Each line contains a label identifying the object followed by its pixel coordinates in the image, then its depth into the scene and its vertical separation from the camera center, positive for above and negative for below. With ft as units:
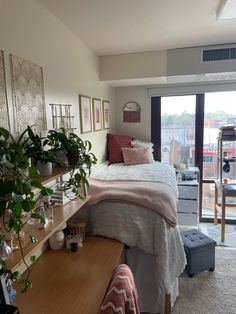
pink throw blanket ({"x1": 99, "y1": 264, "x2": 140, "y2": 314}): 3.54 -2.63
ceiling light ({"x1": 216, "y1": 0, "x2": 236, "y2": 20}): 5.59 +2.66
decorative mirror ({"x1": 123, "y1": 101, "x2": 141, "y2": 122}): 12.57 +0.54
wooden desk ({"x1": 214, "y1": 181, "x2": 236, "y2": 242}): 9.98 -2.98
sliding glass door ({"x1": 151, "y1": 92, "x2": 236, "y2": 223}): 12.02 -0.58
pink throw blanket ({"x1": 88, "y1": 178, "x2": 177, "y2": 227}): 6.00 -1.86
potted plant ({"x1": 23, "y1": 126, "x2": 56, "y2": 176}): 4.38 -0.55
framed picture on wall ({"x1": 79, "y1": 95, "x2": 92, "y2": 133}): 8.14 +0.33
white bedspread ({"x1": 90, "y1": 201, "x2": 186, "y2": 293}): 5.85 -2.71
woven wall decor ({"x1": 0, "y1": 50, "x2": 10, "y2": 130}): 4.30 +0.48
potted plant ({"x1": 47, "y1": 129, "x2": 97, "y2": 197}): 5.00 -0.58
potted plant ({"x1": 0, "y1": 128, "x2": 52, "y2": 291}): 2.47 -0.63
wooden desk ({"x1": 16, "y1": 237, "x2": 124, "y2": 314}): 3.99 -2.94
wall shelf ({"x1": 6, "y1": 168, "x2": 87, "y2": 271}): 3.45 -1.87
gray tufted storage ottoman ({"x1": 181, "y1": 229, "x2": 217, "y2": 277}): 7.91 -4.35
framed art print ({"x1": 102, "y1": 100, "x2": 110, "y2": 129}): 10.85 +0.44
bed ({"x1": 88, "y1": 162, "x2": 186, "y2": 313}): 5.94 -2.66
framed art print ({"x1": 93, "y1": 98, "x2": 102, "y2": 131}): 9.49 +0.36
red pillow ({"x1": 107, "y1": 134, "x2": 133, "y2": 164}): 11.12 -1.15
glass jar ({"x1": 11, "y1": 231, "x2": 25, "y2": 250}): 3.75 -1.84
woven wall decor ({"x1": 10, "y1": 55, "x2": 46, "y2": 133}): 4.72 +0.62
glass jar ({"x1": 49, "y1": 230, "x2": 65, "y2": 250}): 5.78 -2.75
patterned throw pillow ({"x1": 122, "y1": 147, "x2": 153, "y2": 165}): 10.74 -1.48
